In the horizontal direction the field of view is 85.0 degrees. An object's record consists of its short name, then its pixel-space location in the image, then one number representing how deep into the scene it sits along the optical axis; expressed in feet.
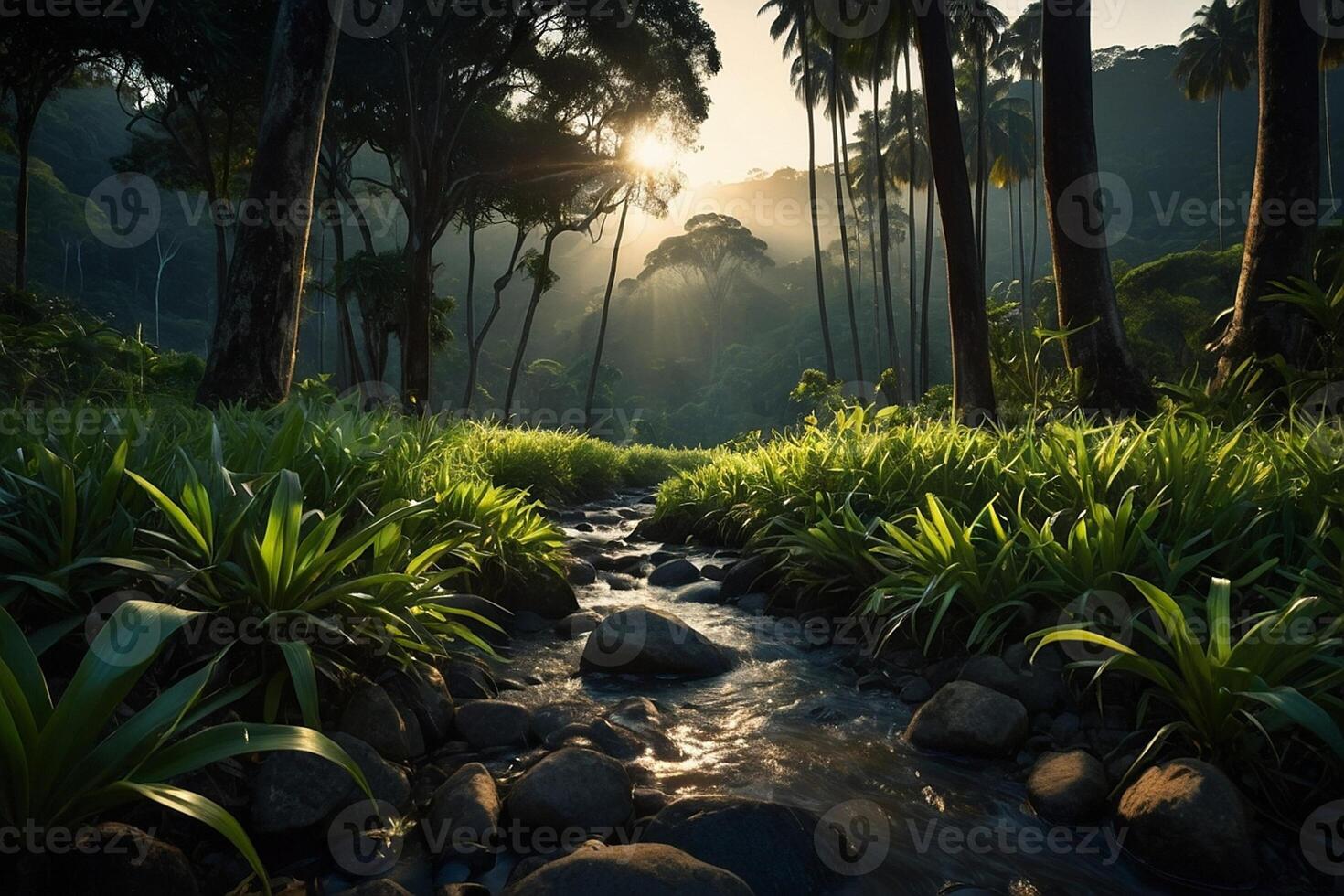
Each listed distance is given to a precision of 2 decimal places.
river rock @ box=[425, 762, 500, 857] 6.37
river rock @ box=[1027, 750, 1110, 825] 7.10
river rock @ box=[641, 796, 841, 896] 6.07
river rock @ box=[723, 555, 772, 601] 16.39
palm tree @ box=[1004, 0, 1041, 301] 90.38
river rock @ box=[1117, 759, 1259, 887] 6.12
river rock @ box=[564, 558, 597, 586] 17.62
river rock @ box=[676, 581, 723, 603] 16.29
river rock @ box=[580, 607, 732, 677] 11.47
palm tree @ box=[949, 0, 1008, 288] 65.36
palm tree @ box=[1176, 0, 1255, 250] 95.40
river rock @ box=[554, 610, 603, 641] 13.25
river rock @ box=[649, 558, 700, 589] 18.07
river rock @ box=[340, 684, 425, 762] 7.39
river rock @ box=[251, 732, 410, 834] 6.03
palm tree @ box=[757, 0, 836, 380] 59.36
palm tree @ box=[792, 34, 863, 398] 62.23
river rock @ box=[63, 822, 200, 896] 4.60
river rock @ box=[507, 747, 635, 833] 6.66
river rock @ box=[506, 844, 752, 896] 5.09
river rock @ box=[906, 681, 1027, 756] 8.38
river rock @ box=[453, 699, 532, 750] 8.35
